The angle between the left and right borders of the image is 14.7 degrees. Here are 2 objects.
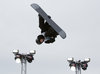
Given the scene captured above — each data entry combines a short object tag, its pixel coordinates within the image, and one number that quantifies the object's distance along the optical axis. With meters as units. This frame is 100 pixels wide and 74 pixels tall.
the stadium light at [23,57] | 29.80
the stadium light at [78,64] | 31.13
